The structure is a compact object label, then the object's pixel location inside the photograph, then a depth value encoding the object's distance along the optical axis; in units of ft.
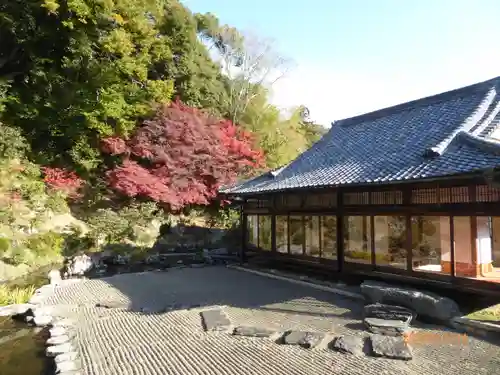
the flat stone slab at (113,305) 28.19
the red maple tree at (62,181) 63.62
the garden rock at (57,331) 22.00
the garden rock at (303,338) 19.34
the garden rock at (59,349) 19.52
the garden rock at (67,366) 17.18
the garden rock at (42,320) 25.64
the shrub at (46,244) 49.06
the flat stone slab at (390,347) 17.43
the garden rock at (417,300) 22.35
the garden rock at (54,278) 38.20
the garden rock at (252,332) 21.06
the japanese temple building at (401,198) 25.95
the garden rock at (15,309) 27.81
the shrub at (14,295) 30.67
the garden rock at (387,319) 20.54
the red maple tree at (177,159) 59.88
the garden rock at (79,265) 45.45
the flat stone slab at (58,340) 20.79
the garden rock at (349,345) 18.30
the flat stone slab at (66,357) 18.37
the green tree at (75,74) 64.95
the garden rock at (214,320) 22.36
